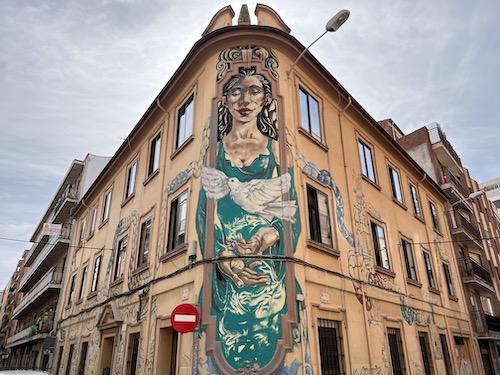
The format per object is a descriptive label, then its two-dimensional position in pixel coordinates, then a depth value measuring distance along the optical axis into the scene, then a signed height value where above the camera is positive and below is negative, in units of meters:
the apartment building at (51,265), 23.45 +6.78
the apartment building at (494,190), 52.22 +21.43
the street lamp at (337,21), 9.06 +7.50
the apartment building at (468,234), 20.42 +7.09
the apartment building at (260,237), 8.15 +3.21
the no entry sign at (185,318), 6.99 +0.75
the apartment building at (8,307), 48.92 +7.89
